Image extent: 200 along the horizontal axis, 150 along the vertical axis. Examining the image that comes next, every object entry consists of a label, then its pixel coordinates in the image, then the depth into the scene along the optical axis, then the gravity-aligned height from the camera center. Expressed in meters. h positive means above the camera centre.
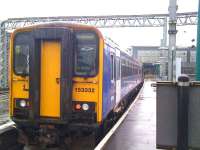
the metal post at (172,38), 15.90 +1.43
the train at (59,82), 7.55 -0.25
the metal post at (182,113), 2.59 -0.31
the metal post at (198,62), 5.71 +0.13
